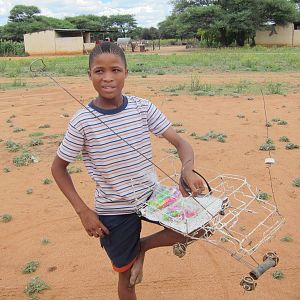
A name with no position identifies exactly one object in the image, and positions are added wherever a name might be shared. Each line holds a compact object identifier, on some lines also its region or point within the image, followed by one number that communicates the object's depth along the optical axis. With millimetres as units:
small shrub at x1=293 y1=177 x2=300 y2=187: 3663
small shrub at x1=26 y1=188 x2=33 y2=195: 3727
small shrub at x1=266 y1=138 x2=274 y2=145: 4920
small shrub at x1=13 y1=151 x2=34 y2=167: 4533
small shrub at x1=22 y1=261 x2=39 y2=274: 2462
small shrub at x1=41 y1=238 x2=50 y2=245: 2806
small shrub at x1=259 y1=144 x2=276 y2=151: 4697
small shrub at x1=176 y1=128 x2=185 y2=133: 5679
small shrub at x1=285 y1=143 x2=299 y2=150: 4753
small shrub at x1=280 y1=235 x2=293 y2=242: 2722
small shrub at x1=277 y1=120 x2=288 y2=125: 5925
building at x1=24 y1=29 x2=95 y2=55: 28999
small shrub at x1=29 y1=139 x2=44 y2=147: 5294
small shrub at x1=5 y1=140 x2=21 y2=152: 5083
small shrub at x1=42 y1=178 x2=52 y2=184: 3933
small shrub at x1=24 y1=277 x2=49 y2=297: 2262
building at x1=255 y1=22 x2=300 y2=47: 29327
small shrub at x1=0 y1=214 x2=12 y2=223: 3177
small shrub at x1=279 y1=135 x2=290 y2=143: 5075
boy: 1495
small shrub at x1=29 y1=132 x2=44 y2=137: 5776
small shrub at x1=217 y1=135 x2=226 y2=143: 5128
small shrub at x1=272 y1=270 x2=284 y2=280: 2332
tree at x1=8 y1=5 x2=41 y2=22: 44190
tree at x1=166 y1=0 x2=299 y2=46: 27171
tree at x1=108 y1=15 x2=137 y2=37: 55466
